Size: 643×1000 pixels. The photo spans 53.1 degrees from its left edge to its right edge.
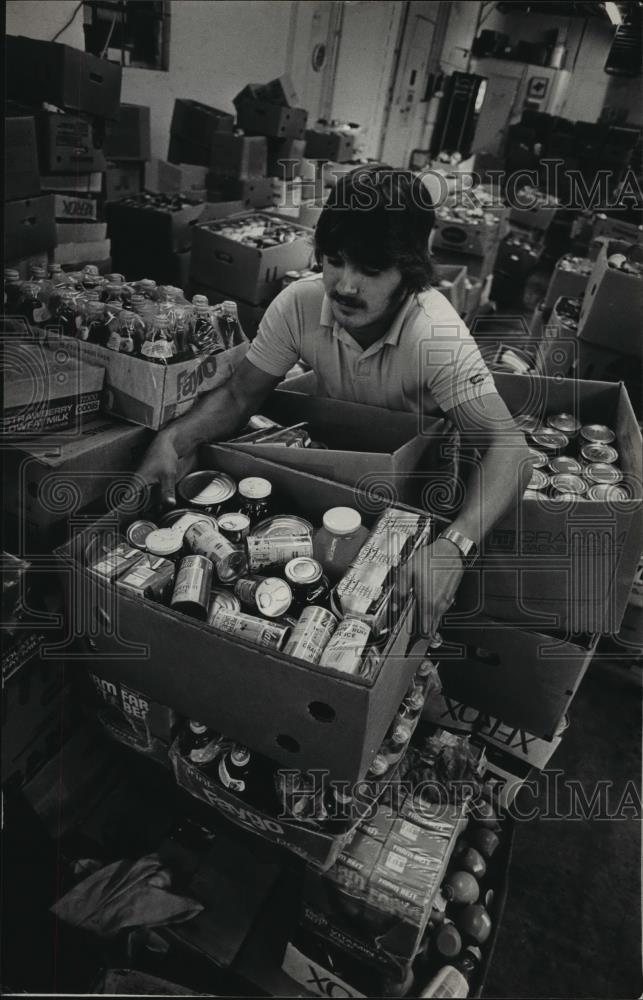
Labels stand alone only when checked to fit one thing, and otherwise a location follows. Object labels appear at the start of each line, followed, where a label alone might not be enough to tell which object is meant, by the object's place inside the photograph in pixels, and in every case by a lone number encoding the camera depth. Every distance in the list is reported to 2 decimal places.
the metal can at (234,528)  1.47
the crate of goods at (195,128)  4.86
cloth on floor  1.40
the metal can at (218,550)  1.38
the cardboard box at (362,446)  1.54
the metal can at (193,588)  1.24
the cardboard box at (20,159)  2.76
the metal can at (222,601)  1.27
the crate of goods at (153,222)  3.79
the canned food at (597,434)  2.06
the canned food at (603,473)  1.84
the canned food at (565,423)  2.10
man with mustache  1.57
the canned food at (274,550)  1.41
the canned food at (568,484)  1.77
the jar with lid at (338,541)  1.42
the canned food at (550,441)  2.03
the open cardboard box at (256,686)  1.08
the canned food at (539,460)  1.92
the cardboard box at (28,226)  2.71
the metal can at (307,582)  1.33
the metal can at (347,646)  1.13
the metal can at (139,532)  1.38
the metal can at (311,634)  1.16
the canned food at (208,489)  1.54
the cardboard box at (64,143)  3.09
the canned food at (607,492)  1.71
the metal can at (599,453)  1.94
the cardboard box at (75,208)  3.17
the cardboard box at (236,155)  4.61
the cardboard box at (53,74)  3.11
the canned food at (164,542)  1.35
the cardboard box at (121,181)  4.02
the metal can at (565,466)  1.88
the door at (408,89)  9.02
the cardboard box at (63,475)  1.40
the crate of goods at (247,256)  3.48
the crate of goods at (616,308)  2.61
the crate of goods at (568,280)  4.03
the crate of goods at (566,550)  1.60
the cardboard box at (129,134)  3.99
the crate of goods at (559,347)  3.04
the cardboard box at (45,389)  1.43
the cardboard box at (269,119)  4.99
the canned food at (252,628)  1.20
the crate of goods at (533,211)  6.54
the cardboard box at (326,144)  5.98
